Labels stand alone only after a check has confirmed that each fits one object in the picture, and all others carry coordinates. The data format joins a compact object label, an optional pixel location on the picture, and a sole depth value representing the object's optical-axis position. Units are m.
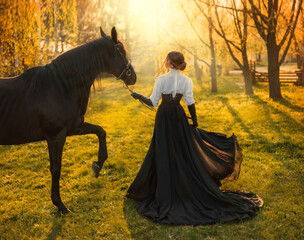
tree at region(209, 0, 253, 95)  14.96
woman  4.42
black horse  4.41
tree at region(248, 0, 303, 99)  12.54
